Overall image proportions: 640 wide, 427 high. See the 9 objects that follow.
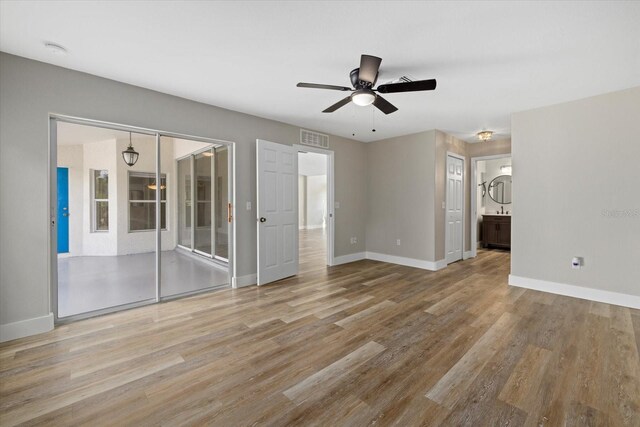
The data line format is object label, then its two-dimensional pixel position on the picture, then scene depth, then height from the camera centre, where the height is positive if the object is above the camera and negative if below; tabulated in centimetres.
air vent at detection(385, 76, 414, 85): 298 +144
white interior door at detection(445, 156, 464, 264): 562 +1
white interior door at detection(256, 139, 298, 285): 423 +0
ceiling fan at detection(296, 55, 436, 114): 227 +111
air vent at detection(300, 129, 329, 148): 503 +135
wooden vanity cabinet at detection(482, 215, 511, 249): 703 -55
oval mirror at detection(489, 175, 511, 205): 765 +57
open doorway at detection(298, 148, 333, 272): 557 -4
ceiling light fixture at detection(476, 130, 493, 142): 502 +138
